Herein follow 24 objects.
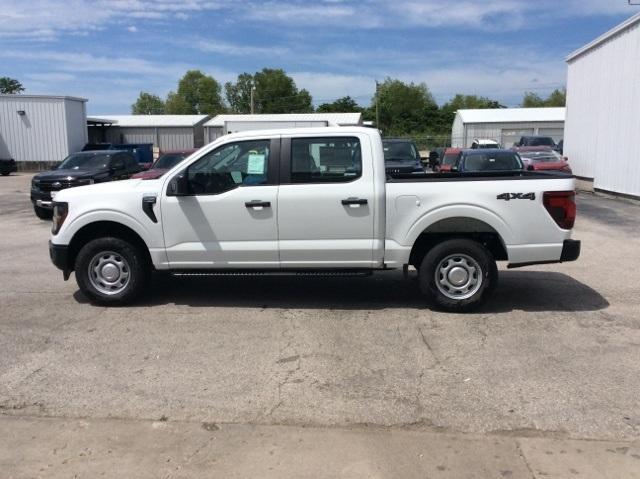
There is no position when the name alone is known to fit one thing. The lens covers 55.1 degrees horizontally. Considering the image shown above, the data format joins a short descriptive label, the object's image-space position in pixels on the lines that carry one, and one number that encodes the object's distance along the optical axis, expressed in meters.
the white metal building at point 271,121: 33.44
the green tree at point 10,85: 112.58
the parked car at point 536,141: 35.59
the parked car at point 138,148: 34.54
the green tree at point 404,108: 77.50
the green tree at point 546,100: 94.41
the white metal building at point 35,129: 35.88
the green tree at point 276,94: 109.19
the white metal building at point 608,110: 18.14
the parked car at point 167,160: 16.85
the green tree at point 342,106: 89.44
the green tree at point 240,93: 111.78
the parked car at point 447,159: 19.77
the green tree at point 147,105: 120.38
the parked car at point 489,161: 15.30
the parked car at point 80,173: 15.55
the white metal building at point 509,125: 51.59
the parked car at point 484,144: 27.95
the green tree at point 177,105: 111.75
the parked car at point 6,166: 33.81
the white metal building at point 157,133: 49.81
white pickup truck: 6.39
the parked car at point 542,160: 19.70
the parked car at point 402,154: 16.59
